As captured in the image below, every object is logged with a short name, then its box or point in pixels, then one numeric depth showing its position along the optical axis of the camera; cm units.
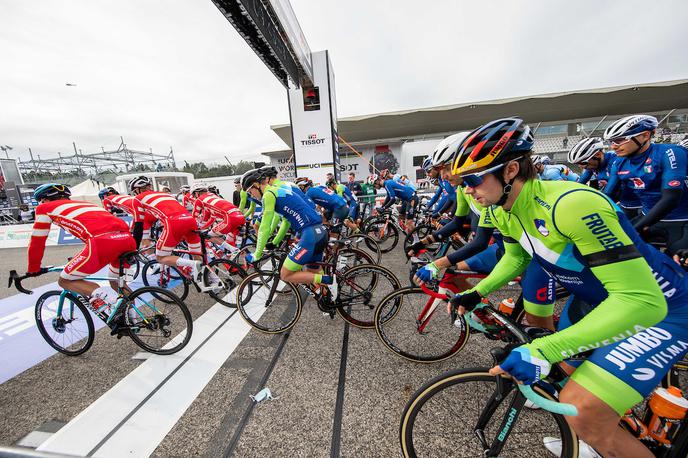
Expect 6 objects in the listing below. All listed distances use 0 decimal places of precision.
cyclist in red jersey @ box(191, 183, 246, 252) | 557
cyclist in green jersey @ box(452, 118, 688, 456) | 105
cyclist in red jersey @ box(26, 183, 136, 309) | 289
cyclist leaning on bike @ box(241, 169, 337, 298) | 327
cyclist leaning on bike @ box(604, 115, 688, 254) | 265
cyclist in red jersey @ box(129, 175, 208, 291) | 393
